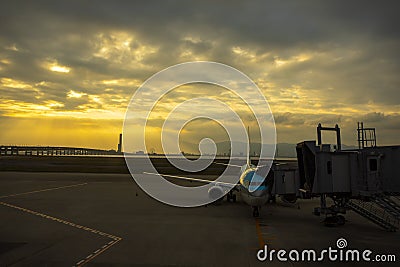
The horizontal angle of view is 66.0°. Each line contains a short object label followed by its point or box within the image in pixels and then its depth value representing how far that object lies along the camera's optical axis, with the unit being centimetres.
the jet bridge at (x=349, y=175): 2208
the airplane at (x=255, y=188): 2467
